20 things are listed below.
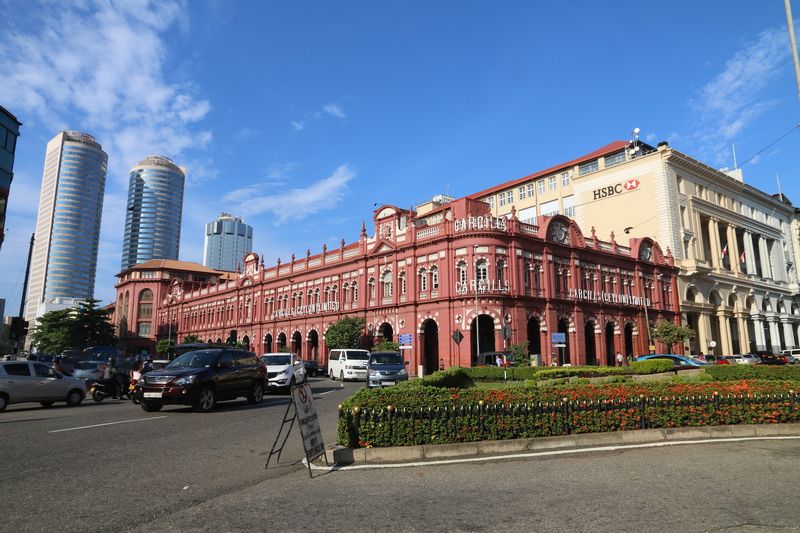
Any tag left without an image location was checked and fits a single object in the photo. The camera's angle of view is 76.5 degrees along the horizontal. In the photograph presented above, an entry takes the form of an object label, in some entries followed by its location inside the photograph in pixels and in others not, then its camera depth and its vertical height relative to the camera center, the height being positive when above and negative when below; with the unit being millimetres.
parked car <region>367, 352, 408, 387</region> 22734 -688
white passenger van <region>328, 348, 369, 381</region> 32125 -674
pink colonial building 37562 +5564
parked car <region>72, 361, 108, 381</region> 22875 -743
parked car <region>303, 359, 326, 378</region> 41031 -1148
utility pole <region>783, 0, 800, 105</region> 13680 +8820
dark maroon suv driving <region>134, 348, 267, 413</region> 13359 -742
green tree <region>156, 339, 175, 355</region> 65975 +1404
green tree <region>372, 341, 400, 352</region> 38688 +558
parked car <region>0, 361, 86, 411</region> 15336 -990
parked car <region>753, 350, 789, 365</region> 35816 -359
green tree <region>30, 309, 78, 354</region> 75500 +3191
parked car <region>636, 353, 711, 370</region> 25553 -319
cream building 53062 +14911
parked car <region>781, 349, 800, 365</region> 39506 -164
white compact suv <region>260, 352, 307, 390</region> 20625 -823
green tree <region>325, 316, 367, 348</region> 42250 +1710
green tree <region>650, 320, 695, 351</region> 45469 +1857
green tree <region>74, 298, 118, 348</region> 76875 +4164
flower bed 8180 -989
